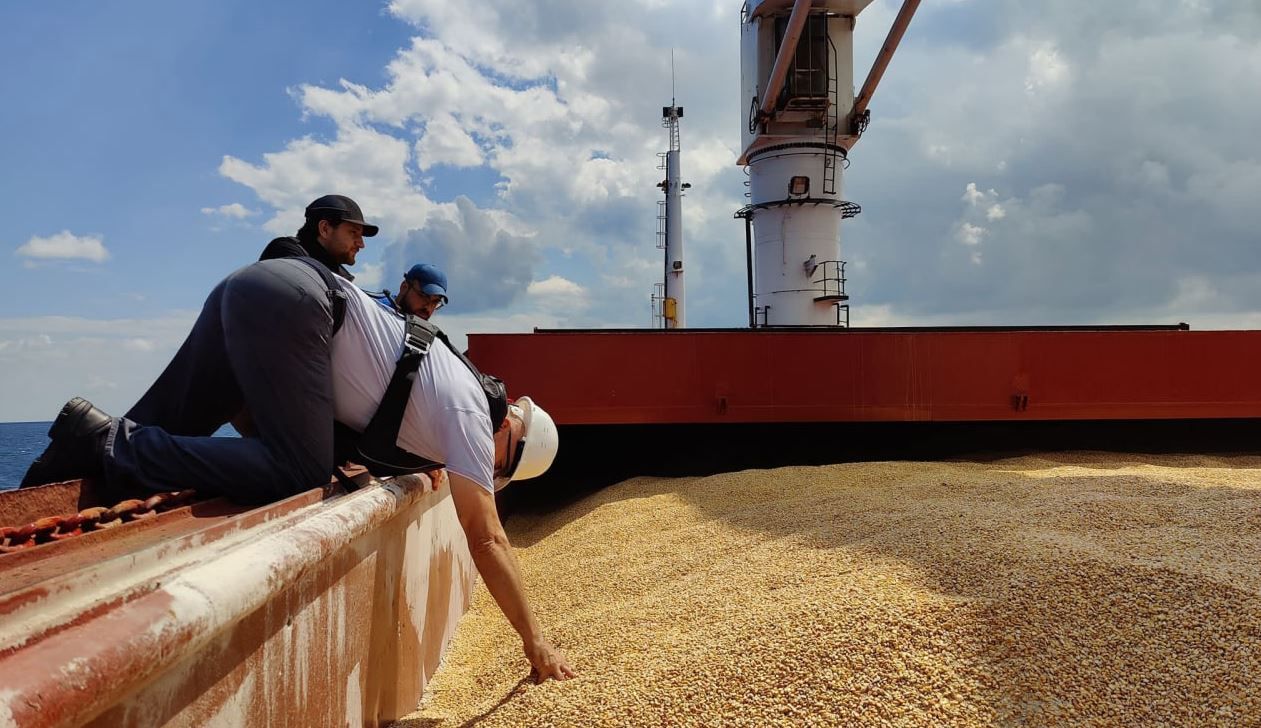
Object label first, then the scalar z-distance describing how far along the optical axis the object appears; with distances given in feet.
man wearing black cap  7.66
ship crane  31.45
